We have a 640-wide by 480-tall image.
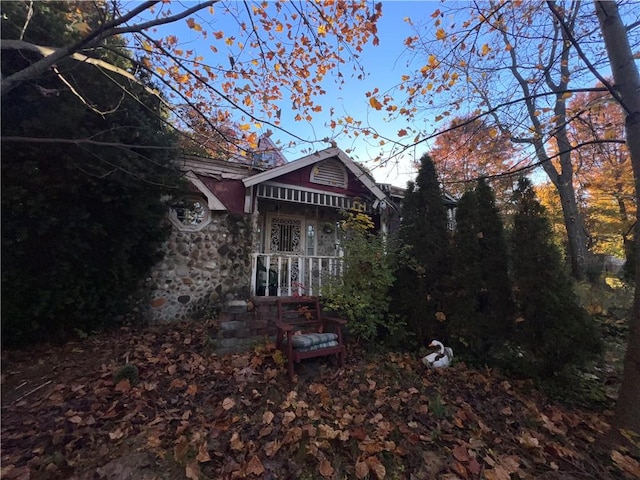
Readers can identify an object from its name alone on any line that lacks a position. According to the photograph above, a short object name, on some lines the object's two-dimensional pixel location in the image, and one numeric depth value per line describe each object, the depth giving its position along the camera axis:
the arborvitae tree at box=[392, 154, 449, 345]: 4.64
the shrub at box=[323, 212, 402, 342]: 4.72
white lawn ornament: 4.06
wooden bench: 3.86
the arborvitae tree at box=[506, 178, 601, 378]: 3.43
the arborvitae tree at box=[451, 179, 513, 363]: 4.11
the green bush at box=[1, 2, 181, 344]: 3.95
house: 6.25
